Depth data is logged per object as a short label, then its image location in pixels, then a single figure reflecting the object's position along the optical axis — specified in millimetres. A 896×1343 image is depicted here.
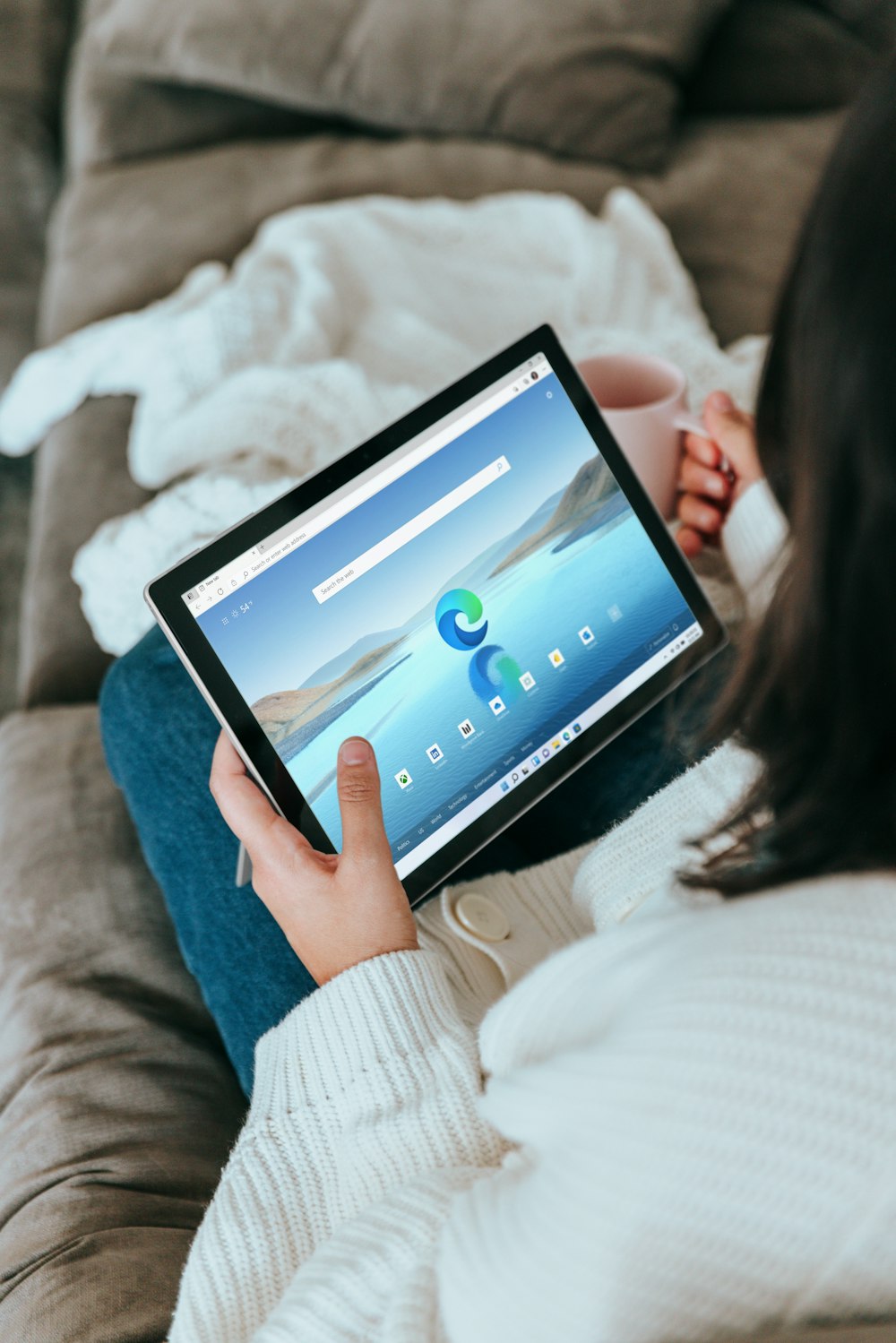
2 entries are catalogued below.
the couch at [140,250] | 759
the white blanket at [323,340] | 968
